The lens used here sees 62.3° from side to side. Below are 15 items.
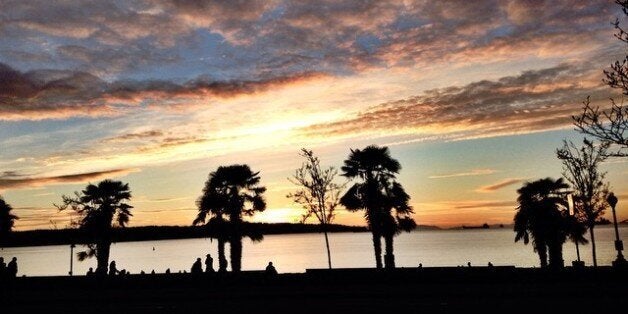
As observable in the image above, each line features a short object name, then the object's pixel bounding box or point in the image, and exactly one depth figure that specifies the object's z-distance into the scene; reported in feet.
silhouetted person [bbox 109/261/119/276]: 129.02
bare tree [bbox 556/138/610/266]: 134.31
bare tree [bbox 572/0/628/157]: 52.80
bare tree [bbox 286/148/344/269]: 156.97
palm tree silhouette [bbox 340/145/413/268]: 142.82
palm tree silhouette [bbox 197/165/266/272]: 157.07
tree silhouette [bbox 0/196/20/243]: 171.32
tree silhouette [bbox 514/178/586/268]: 141.08
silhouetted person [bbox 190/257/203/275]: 108.68
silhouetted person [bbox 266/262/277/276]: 90.91
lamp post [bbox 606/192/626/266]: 83.03
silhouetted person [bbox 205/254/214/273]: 113.80
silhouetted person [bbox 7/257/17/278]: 67.00
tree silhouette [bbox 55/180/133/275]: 163.73
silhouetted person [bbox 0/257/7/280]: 65.41
